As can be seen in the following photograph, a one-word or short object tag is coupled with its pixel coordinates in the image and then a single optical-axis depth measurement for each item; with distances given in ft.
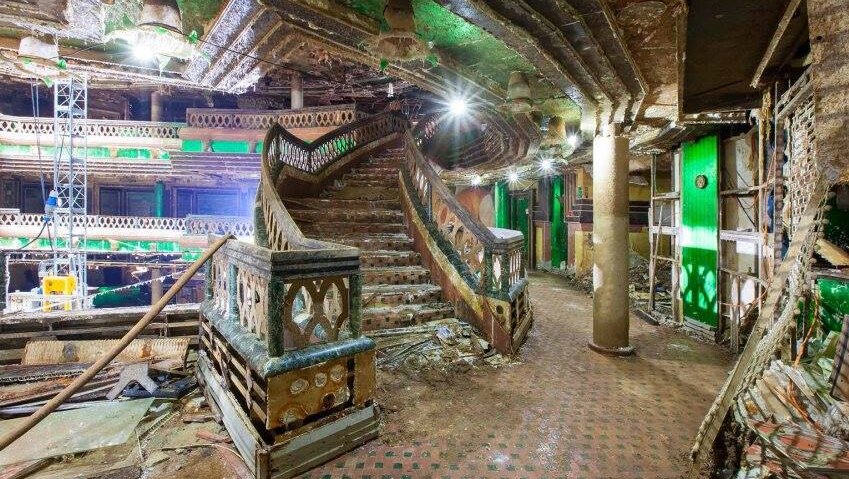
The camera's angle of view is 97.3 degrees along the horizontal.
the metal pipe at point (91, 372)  8.99
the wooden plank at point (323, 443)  9.98
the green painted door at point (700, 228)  25.13
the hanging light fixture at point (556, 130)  30.91
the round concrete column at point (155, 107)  67.46
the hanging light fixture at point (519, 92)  20.81
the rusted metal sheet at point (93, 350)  18.38
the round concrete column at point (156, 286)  70.90
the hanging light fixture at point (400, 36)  13.92
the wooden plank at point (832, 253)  10.09
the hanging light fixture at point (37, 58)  22.34
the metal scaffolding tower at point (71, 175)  52.01
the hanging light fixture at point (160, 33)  15.67
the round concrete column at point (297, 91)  56.65
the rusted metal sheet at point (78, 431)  11.09
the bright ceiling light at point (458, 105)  25.57
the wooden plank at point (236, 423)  10.11
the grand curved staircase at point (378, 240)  20.70
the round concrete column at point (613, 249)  20.35
